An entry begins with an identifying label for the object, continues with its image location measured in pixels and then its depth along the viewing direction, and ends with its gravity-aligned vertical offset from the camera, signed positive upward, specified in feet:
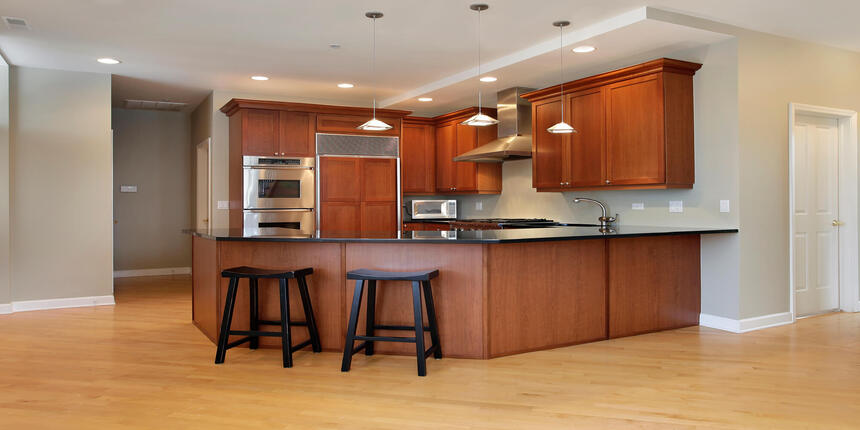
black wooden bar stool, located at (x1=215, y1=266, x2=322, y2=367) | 12.01 -1.97
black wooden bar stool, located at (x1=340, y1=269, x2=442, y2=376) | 11.36 -1.92
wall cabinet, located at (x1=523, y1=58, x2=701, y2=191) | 15.52 +2.35
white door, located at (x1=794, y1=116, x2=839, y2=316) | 16.72 -0.03
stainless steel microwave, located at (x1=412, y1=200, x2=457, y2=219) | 26.25 +0.28
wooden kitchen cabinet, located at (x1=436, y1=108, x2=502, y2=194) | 24.20 +2.16
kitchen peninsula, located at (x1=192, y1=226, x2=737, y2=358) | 12.54 -1.46
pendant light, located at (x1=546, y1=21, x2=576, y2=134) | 14.66 +2.14
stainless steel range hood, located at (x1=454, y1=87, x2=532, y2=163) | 20.34 +3.02
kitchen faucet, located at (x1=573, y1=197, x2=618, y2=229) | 17.48 -0.13
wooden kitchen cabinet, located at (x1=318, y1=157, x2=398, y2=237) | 22.20 +0.81
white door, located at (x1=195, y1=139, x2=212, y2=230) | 23.02 +1.17
